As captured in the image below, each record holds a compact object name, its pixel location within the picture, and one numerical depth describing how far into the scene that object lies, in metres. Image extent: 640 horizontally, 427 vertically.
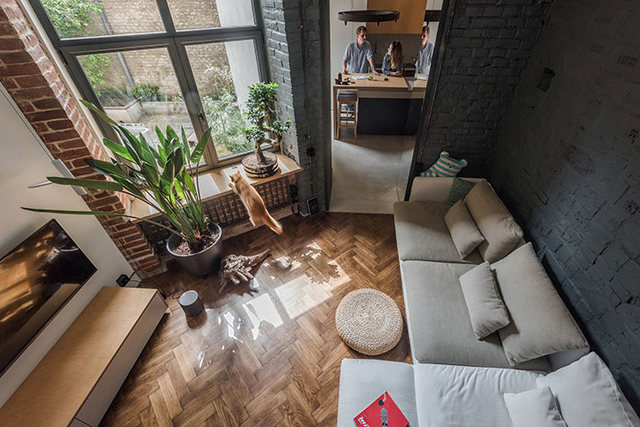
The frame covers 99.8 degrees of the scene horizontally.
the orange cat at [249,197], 2.62
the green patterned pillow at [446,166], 2.86
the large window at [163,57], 2.21
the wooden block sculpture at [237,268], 2.72
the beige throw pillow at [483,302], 1.78
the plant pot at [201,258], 2.55
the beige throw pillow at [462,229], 2.30
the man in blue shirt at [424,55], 4.55
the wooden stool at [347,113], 4.65
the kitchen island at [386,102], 4.36
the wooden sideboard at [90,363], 1.64
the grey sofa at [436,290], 1.76
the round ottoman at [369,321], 2.11
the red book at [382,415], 1.53
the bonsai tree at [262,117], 2.59
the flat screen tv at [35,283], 1.62
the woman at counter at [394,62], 4.35
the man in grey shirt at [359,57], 4.78
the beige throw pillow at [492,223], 2.12
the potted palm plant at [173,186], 1.96
